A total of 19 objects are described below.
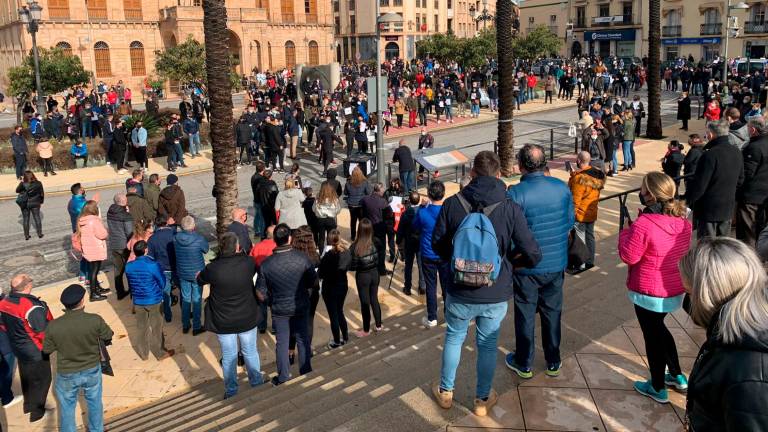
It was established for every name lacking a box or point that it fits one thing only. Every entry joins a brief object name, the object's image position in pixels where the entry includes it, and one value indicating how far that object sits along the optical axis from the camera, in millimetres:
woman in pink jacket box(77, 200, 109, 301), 10266
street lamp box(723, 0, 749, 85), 30141
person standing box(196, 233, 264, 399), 6551
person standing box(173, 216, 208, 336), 8633
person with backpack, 4566
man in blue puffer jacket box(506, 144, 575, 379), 5082
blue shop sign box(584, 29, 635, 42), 65638
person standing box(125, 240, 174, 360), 8188
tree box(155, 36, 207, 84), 33031
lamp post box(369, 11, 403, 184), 14781
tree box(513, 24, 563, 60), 42688
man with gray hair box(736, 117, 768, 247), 7516
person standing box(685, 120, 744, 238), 6898
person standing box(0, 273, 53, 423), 6848
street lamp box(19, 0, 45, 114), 23906
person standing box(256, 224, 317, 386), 6605
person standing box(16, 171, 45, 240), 14047
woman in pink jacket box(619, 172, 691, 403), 4789
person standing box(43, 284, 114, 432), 5988
